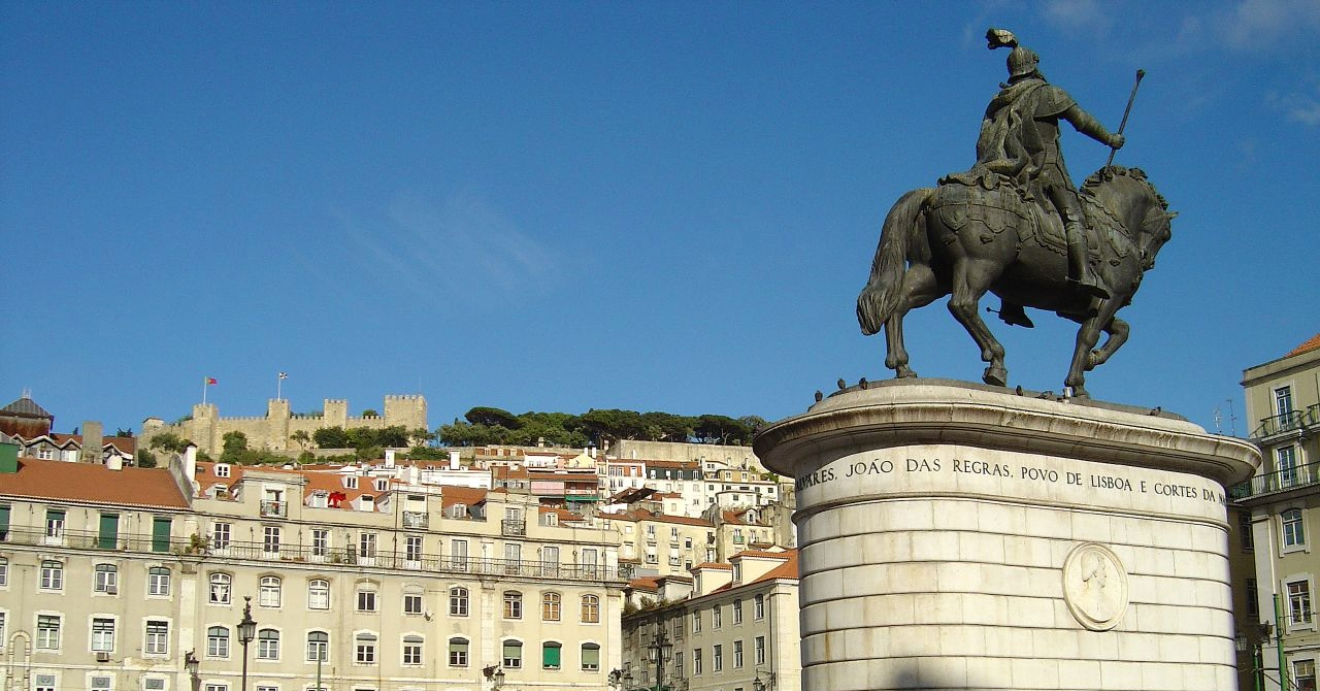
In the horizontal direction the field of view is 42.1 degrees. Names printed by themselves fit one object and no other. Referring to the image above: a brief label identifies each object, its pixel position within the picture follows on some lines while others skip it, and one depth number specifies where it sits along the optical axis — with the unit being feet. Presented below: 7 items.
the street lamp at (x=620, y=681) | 177.58
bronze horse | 65.05
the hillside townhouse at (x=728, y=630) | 226.79
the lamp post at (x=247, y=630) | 131.75
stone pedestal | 59.77
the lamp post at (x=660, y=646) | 122.31
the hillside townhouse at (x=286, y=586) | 215.51
